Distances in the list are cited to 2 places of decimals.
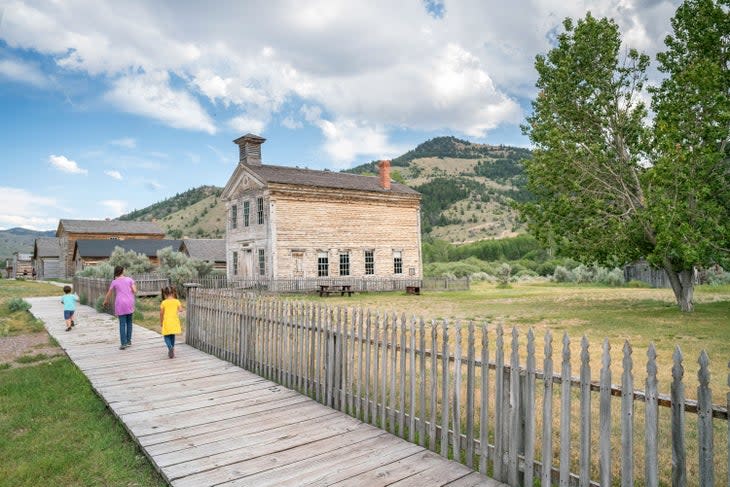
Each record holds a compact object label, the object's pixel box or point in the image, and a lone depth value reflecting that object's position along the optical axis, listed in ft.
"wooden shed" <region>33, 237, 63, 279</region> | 216.33
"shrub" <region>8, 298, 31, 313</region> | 66.28
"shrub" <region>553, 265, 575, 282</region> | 143.13
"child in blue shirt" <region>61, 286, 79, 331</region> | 45.27
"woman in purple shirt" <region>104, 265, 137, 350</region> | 34.71
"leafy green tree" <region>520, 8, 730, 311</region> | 55.47
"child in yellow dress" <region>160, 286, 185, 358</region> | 31.04
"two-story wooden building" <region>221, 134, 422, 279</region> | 105.09
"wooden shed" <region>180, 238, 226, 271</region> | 175.63
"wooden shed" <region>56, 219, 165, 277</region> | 199.62
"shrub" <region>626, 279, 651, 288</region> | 117.78
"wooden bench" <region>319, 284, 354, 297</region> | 98.43
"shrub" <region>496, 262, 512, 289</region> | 168.16
